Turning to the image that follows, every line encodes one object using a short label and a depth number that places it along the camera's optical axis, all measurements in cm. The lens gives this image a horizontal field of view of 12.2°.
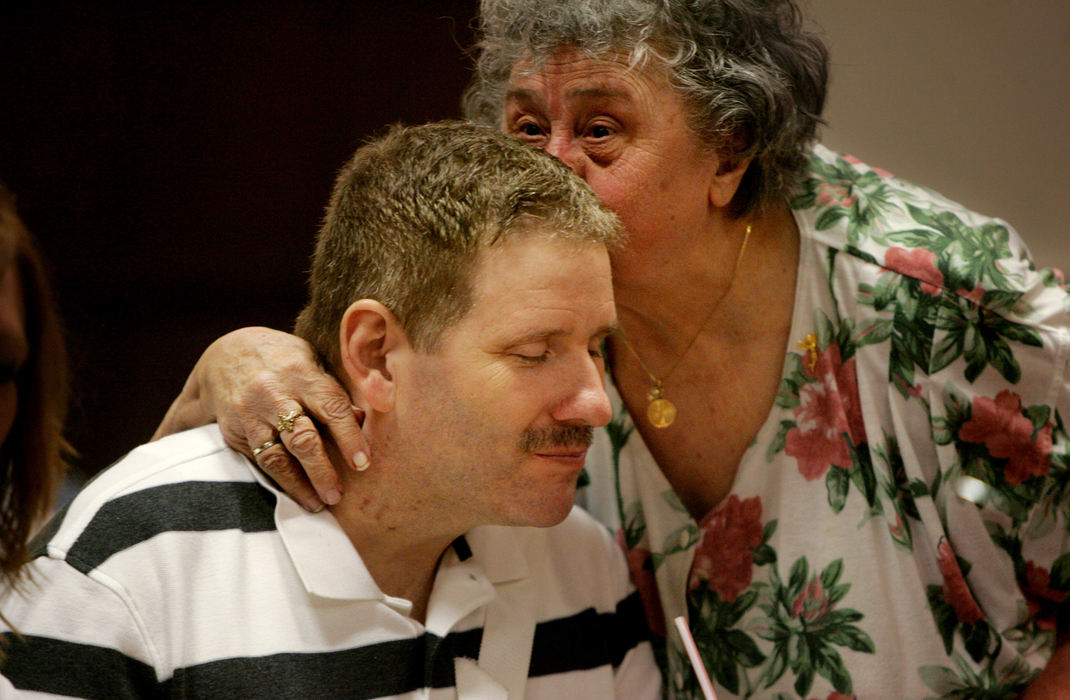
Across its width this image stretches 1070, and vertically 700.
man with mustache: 284
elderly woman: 298
